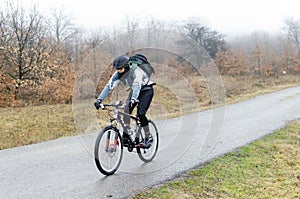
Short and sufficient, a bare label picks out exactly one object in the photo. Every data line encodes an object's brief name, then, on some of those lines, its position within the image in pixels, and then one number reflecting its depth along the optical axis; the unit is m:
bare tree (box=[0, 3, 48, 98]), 17.36
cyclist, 5.10
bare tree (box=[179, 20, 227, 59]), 27.06
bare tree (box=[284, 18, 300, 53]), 58.19
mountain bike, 4.95
